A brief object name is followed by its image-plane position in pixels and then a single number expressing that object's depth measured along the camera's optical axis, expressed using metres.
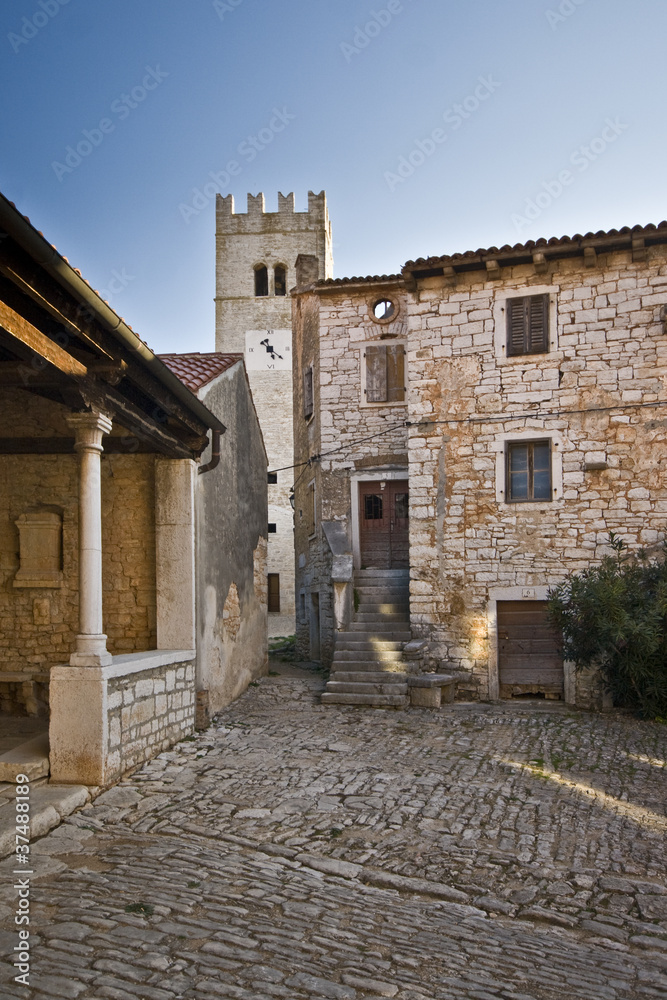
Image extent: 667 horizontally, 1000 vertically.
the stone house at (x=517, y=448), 11.36
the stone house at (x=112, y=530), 6.03
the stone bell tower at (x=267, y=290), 33.00
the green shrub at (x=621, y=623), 9.91
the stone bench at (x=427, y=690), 10.98
